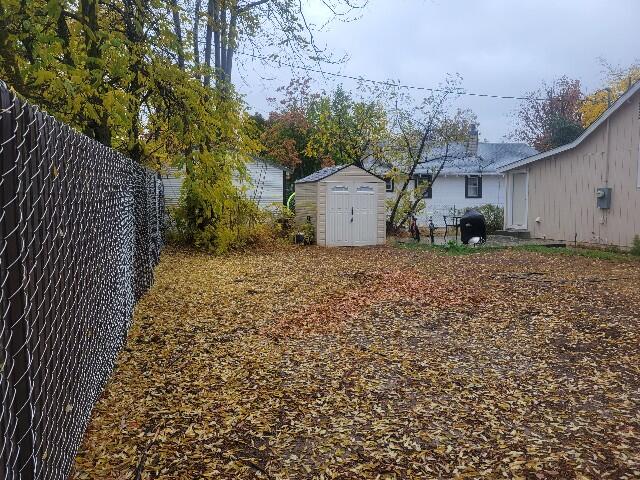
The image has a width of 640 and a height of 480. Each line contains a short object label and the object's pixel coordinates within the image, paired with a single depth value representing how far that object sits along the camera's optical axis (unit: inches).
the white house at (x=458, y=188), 1000.9
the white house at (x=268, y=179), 829.8
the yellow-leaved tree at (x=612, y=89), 1059.3
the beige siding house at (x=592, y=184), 506.0
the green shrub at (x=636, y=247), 478.9
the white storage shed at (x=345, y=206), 618.5
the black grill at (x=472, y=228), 633.0
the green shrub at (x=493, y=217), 868.6
